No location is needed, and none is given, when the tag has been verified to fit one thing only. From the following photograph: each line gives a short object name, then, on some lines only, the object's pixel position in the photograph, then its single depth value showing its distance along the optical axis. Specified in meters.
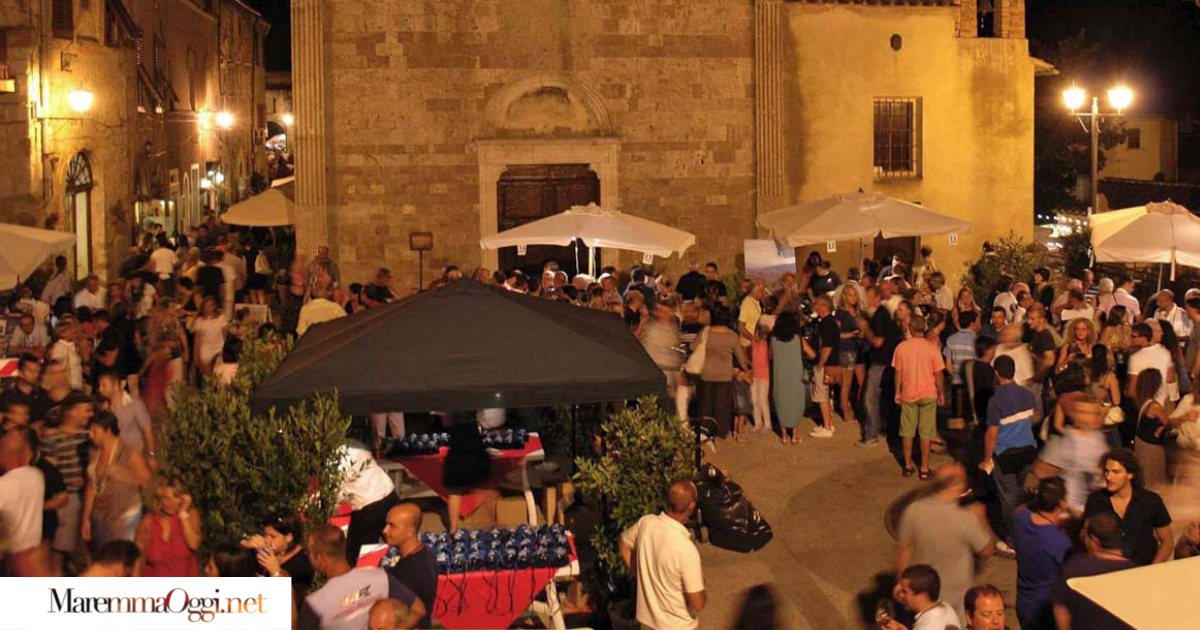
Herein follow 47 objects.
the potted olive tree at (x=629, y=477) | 9.70
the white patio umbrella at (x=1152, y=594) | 5.91
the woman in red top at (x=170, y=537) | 8.30
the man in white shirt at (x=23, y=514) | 8.45
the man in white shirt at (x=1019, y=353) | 13.27
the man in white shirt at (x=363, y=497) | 9.88
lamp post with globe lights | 21.84
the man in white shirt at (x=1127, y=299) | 16.14
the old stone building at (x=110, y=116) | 22.77
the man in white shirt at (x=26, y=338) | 15.09
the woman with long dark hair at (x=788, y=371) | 14.55
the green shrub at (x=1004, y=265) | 21.22
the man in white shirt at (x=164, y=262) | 21.28
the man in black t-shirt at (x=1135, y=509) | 8.37
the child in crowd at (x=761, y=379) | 14.82
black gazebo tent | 9.66
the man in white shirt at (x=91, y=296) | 17.23
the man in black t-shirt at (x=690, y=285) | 19.44
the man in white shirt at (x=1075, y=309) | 15.16
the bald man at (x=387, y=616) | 6.51
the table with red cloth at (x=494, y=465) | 11.02
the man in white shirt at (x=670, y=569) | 8.02
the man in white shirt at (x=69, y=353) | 13.55
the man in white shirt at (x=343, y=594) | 7.21
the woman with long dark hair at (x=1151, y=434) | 10.68
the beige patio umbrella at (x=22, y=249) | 14.18
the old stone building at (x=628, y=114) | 21.80
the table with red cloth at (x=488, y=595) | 9.02
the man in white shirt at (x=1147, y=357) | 12.57
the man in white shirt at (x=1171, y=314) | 14.98
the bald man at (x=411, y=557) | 7.93
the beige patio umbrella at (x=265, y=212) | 23.30
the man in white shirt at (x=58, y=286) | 18.55
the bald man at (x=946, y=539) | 8.45
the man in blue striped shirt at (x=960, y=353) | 14.09
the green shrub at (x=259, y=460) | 9.34
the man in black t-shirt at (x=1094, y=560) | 7.57
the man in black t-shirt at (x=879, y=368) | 14.33
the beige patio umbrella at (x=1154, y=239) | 16.44
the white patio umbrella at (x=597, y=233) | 17.91
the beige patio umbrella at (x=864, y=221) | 18.06
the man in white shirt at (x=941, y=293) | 17.45
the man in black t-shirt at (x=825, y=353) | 14.79
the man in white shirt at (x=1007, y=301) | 16.03
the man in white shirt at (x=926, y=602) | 7.23
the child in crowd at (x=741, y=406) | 15.03
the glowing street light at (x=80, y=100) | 24.50
